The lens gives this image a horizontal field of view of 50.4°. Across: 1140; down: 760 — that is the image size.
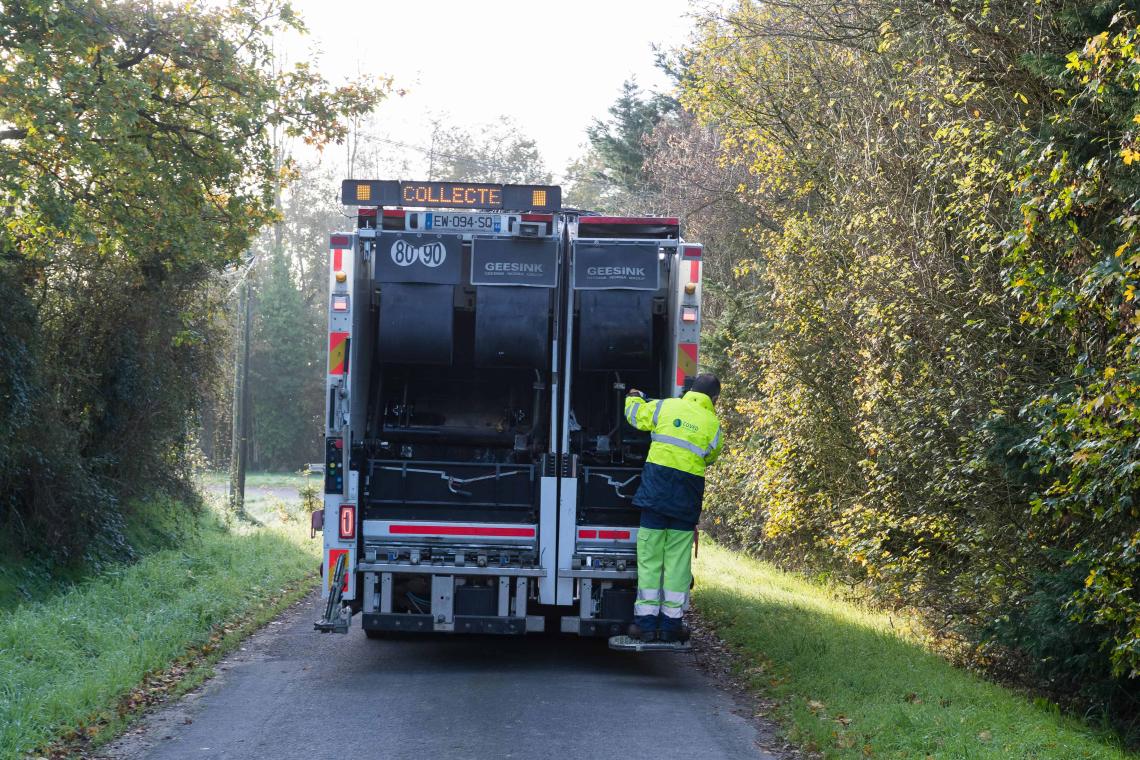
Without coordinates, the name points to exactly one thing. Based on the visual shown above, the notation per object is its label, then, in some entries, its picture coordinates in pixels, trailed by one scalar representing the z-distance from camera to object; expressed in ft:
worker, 28.30
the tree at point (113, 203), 34.91
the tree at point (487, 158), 162.61
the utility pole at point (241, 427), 80.28
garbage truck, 28.45
